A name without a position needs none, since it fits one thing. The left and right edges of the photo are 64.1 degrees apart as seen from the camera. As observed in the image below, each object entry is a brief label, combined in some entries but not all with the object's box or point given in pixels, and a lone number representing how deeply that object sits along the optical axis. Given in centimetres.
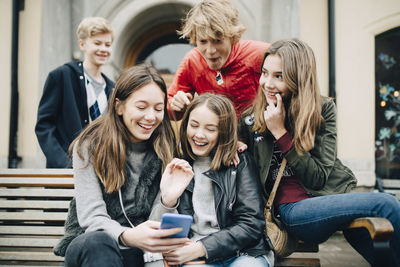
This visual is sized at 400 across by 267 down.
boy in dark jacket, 274
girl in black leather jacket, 174
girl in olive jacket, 178
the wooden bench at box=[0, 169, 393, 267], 234
